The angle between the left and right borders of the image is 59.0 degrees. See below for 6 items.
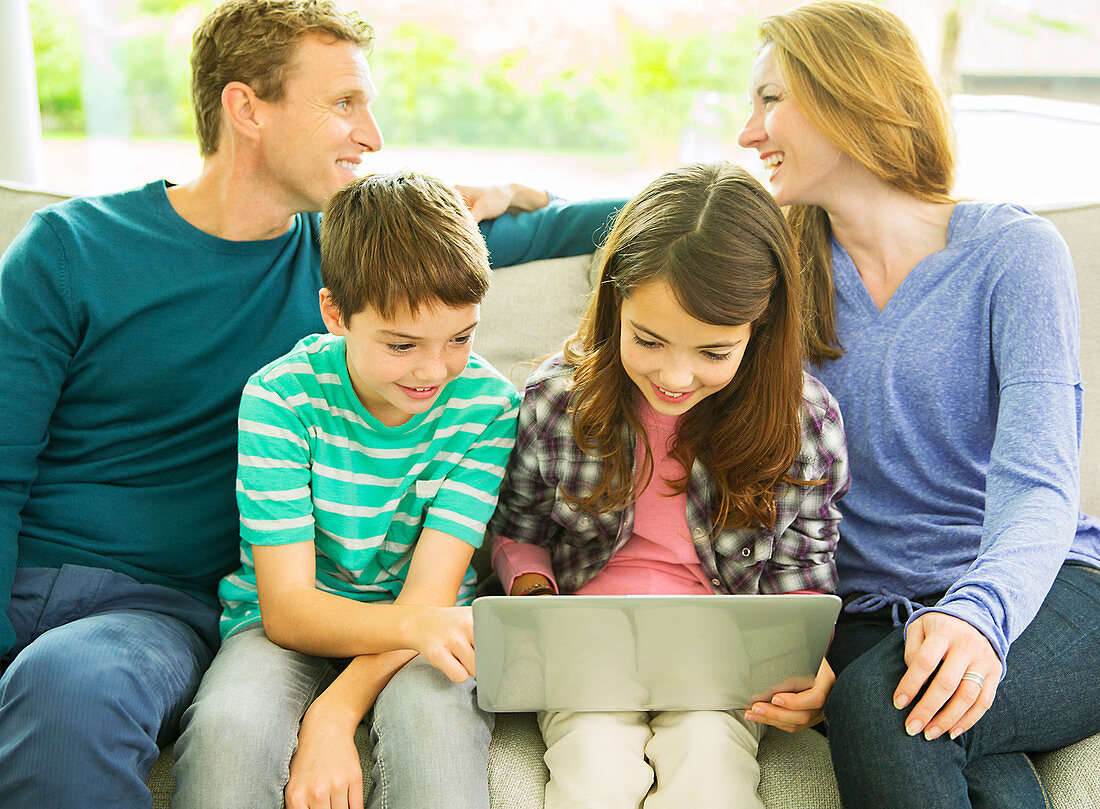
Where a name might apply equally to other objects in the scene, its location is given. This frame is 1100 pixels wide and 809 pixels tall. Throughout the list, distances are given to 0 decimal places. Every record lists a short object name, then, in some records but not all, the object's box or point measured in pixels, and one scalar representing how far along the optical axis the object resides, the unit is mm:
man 1381
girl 1188
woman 1137
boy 1136
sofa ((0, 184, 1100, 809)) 1218
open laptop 1035
